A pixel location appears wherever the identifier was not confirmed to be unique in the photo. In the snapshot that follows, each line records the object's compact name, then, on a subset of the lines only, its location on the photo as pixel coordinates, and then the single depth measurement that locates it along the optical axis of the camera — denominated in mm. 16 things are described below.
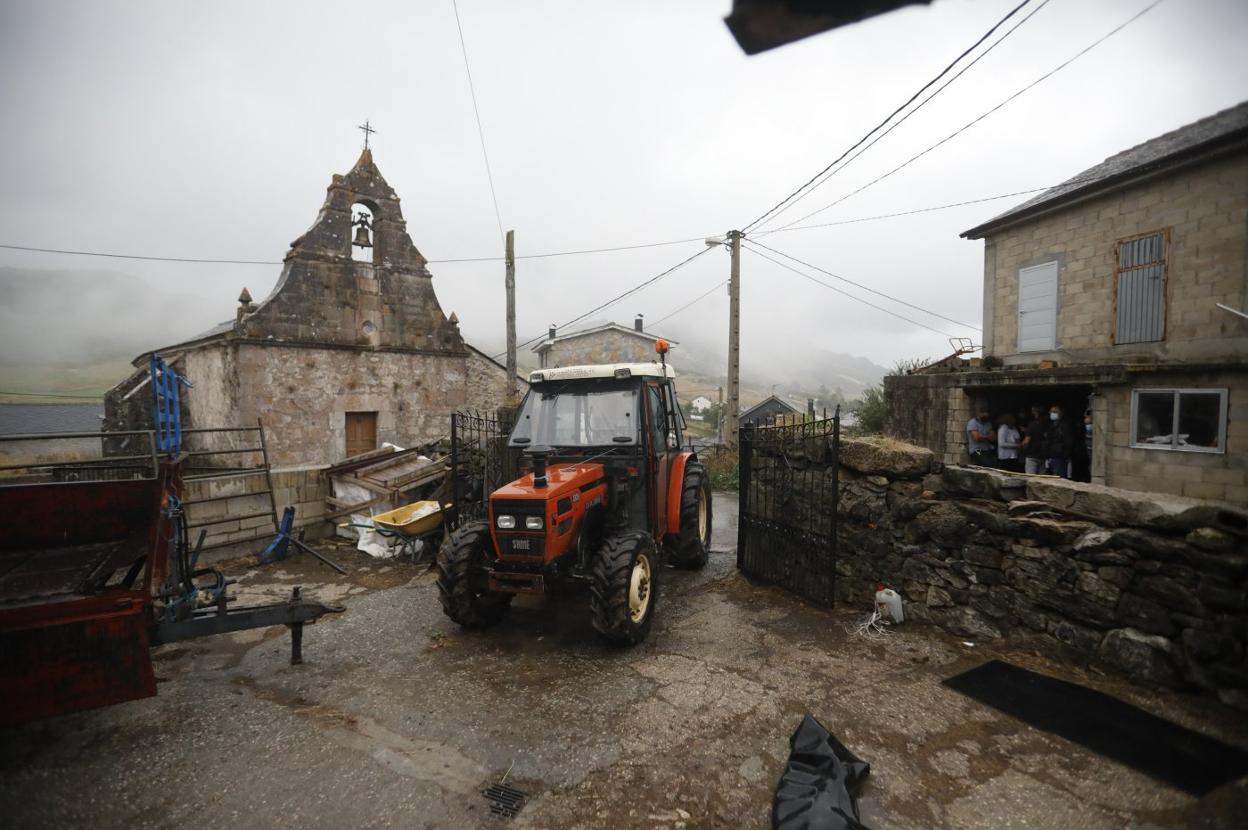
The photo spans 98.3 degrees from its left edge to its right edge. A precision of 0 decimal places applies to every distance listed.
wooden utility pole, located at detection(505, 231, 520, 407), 12922
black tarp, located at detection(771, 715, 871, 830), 2350
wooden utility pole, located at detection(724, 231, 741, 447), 13422
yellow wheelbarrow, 7074
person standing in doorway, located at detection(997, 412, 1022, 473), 9492
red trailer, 2633
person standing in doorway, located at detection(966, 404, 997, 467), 10289
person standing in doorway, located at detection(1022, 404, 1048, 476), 9164
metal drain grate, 2617
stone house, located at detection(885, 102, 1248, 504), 7801
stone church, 11195
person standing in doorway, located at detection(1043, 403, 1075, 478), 8766
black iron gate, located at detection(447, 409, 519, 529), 6569
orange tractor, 4137
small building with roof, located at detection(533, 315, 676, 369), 27250
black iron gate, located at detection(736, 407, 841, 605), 5184
